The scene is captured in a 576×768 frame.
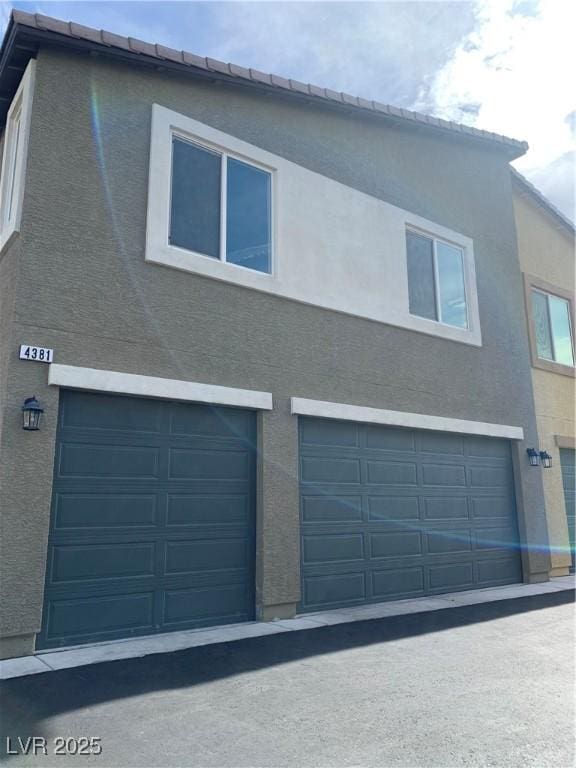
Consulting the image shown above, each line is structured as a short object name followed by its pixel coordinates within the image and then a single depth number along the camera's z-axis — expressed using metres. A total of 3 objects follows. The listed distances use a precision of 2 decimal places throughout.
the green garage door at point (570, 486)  12.25
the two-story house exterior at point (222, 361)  6.04
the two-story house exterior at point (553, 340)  12.06
